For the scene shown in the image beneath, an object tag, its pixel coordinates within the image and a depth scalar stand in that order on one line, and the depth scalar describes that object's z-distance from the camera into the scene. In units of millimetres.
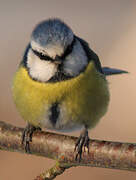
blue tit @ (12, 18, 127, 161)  1914
